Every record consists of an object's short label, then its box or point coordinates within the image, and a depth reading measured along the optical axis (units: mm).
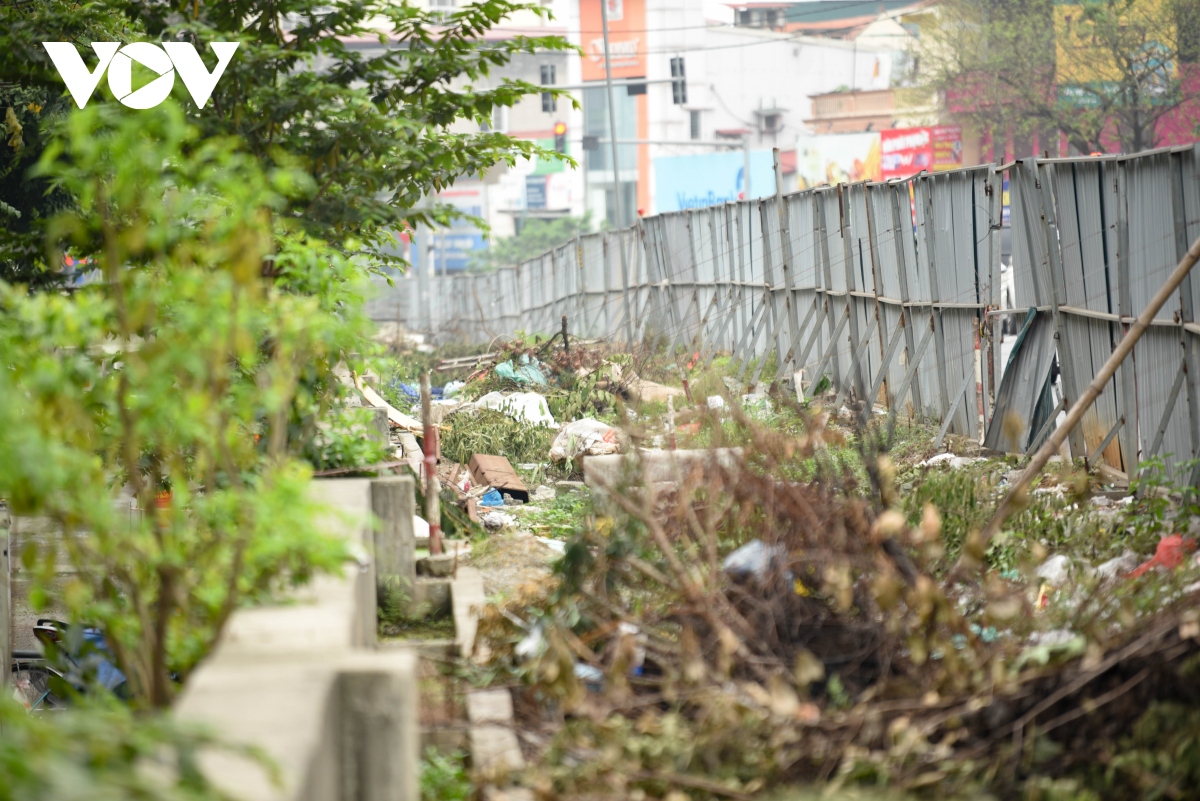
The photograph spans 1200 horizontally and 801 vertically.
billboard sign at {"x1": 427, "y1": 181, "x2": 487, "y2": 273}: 146500
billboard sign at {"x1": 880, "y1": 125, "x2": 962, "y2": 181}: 100187
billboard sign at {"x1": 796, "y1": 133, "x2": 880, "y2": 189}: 107187
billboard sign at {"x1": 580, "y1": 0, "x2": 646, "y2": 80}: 142250
